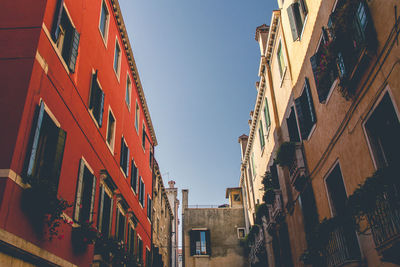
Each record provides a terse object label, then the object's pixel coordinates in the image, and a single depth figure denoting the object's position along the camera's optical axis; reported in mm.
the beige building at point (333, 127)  6281
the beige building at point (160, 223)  23716
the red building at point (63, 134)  6516
